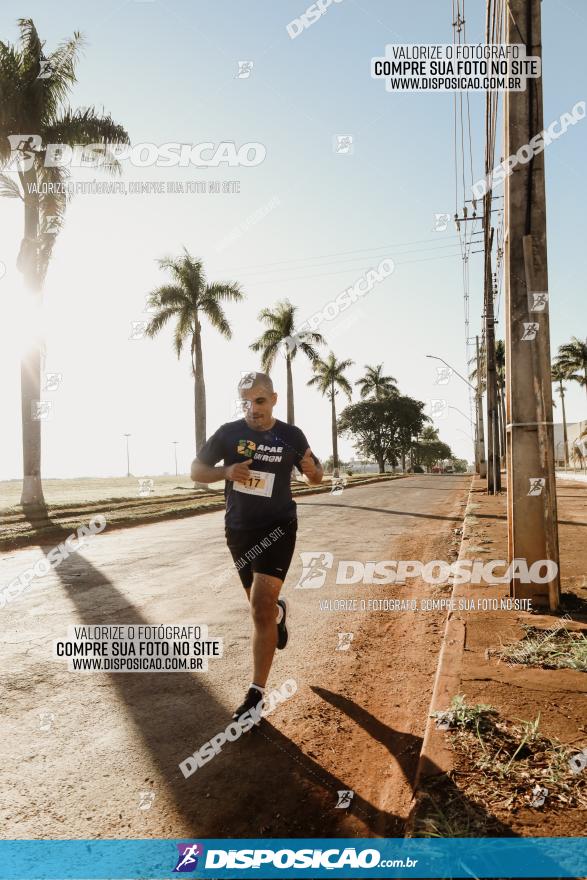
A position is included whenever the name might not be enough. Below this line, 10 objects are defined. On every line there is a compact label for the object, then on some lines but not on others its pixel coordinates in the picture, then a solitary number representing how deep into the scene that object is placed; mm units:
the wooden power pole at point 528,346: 5465
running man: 3742
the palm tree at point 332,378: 52094
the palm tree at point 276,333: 39281
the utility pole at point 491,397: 21562
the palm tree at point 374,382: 70812
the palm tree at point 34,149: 18984
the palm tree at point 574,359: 61000
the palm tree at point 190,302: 32281
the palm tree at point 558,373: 64588
